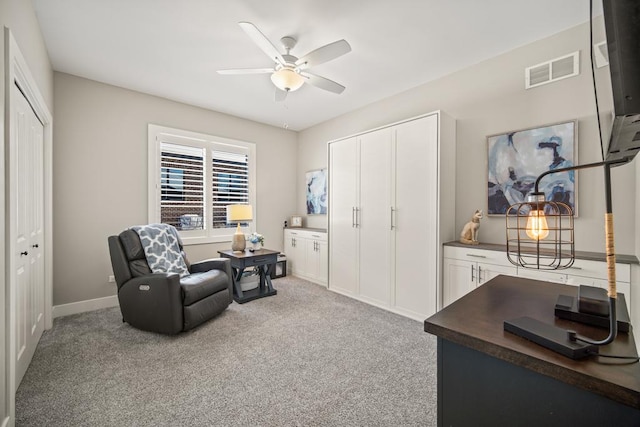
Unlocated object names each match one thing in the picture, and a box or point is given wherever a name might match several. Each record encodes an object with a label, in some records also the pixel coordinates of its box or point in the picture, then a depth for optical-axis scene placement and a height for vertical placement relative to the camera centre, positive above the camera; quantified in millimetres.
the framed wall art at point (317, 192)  5102 +409
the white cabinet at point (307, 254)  4602 -681
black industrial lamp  775 -341
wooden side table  3791 -735
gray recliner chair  2730 -791
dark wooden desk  714 -469
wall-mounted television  477 +282
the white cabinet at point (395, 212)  3100 +31
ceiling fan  2281 +1344
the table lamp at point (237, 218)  4098 -54
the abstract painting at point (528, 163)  2580 +496
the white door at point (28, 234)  2072 -162
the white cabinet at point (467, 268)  2693 -538
